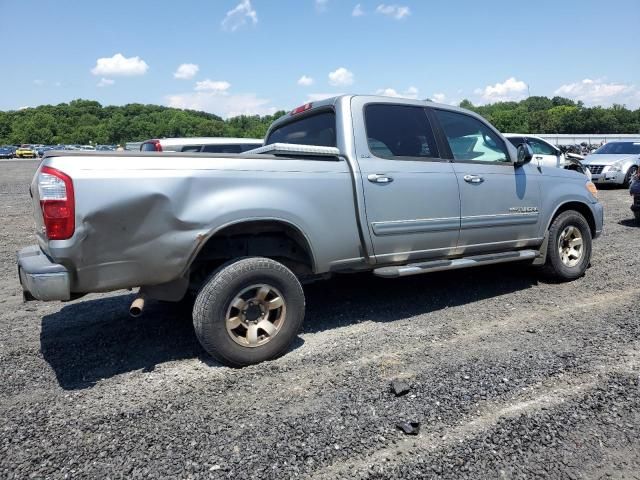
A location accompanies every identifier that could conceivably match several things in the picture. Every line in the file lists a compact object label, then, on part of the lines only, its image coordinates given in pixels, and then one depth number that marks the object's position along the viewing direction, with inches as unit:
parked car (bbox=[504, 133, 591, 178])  524.2
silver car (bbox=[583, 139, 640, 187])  571.2
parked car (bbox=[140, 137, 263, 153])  416.5
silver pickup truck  116.7
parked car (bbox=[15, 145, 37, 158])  2315.5
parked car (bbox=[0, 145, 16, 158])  2252.7
